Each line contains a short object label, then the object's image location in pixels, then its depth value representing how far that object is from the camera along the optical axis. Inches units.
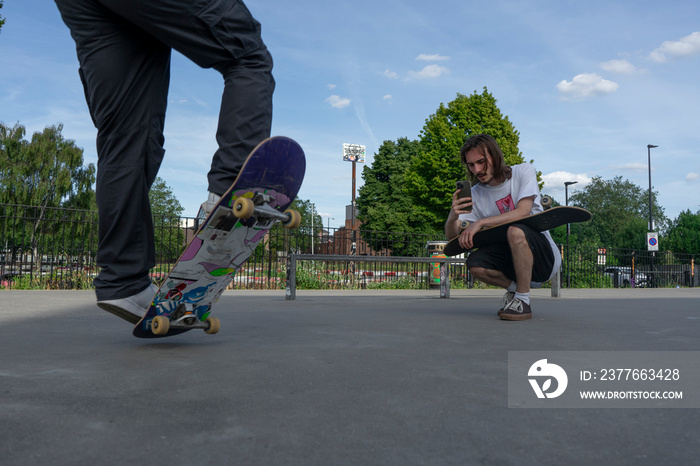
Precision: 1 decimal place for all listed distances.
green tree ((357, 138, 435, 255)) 1603.1
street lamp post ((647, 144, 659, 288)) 1300.4
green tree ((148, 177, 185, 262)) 1487.1
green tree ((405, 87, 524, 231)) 1009.5
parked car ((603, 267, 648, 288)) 862.5
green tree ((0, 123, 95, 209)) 1093.8
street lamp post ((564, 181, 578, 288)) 713.8
